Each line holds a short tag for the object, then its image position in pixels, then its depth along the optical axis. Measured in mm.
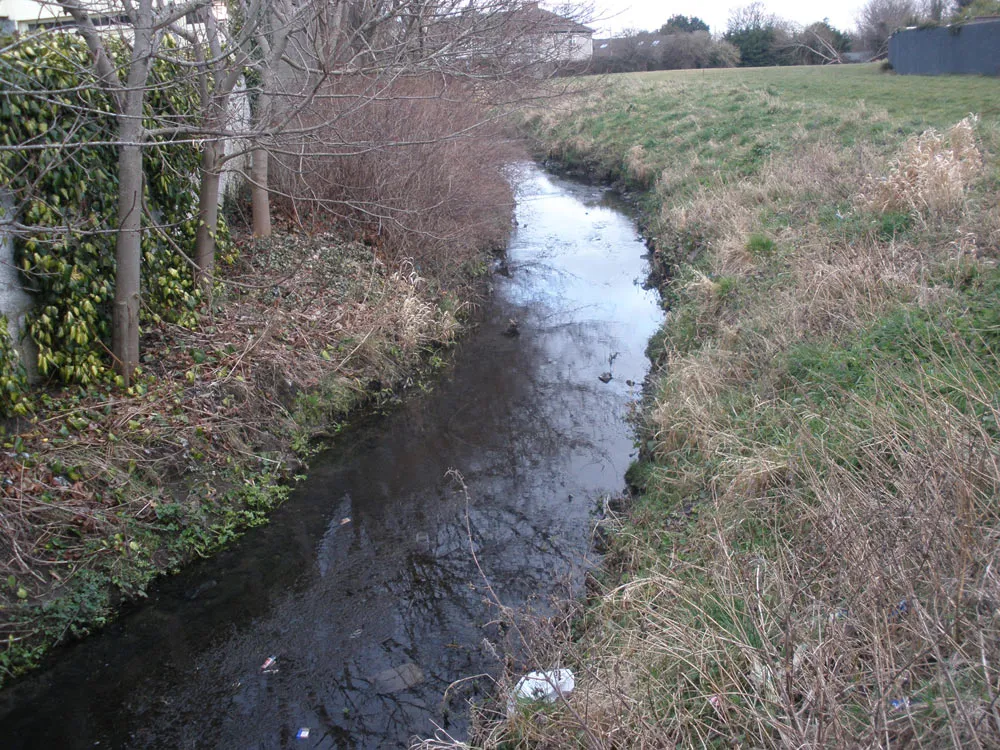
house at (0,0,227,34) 6412
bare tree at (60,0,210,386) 5840
